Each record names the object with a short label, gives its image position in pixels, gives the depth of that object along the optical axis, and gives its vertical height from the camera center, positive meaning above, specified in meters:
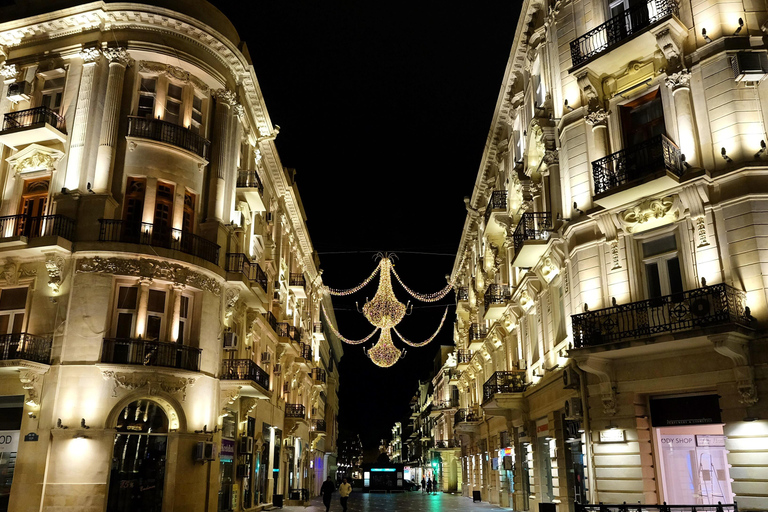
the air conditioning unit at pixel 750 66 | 14.90 +8.81
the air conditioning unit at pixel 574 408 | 17.37 +0.93
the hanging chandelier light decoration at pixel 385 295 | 28.12 +6.66
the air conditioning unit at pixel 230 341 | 23.83 +3.82
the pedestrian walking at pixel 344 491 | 27.94 -2.13
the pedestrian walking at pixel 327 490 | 27.52 -2.12
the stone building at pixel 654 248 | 14.08 +5.05
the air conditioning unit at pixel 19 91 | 23.03 +12.75
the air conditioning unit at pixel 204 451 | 21.12 -0.27
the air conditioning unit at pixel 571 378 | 17.53 +1.78
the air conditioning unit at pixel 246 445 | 26.00 -0.09
